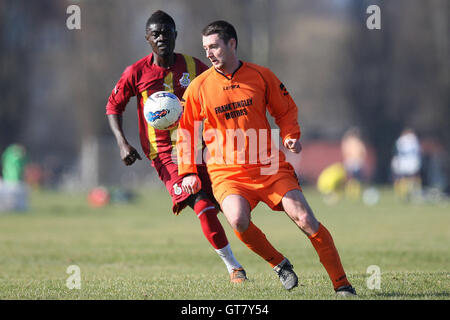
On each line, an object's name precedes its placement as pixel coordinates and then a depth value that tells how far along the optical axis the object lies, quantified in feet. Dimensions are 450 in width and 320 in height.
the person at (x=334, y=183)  80.59
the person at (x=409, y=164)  79.15
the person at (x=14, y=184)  69.26
